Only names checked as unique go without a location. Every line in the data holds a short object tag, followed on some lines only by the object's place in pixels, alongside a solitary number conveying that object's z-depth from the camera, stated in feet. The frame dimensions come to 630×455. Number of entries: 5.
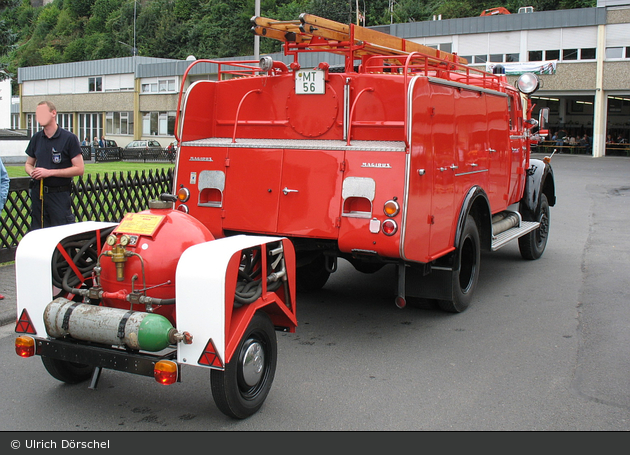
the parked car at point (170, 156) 115.49
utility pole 57.62
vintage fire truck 13.48
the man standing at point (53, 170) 23.24
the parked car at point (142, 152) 136.46
